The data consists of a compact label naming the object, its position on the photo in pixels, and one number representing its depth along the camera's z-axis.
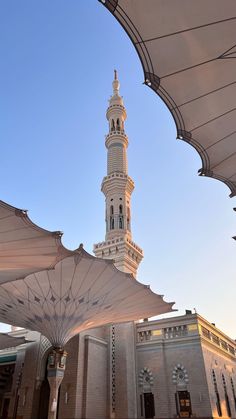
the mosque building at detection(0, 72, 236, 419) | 19.66
